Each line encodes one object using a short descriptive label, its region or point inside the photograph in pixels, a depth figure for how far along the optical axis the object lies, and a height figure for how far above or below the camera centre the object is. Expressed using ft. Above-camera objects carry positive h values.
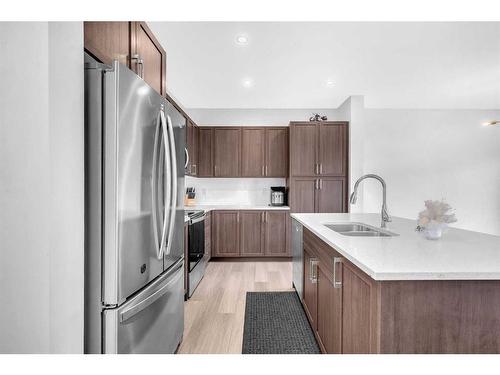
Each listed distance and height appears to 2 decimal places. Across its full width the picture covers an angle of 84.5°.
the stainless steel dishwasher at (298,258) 8.54 -2.39
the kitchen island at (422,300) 3.15 -1.35
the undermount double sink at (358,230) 6.39 -1.15
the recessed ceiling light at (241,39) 8.70 +4.73
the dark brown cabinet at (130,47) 4.11 +2.51
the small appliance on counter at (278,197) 15.56 -0.62
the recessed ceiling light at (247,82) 12.28 +4.74
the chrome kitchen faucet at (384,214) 6.39 -0.66
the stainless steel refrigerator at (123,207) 3.68 -0.31
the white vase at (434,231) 4.89 -0.80
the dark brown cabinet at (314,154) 14.43 +1.69
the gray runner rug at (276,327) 6.39 -3.78
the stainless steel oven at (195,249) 9.47 -2.40
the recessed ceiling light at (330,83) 12.46 +4.77
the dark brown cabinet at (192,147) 13.33 +2.00
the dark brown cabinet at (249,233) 14.43 -2.47
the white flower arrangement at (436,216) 4.80 -0.53
